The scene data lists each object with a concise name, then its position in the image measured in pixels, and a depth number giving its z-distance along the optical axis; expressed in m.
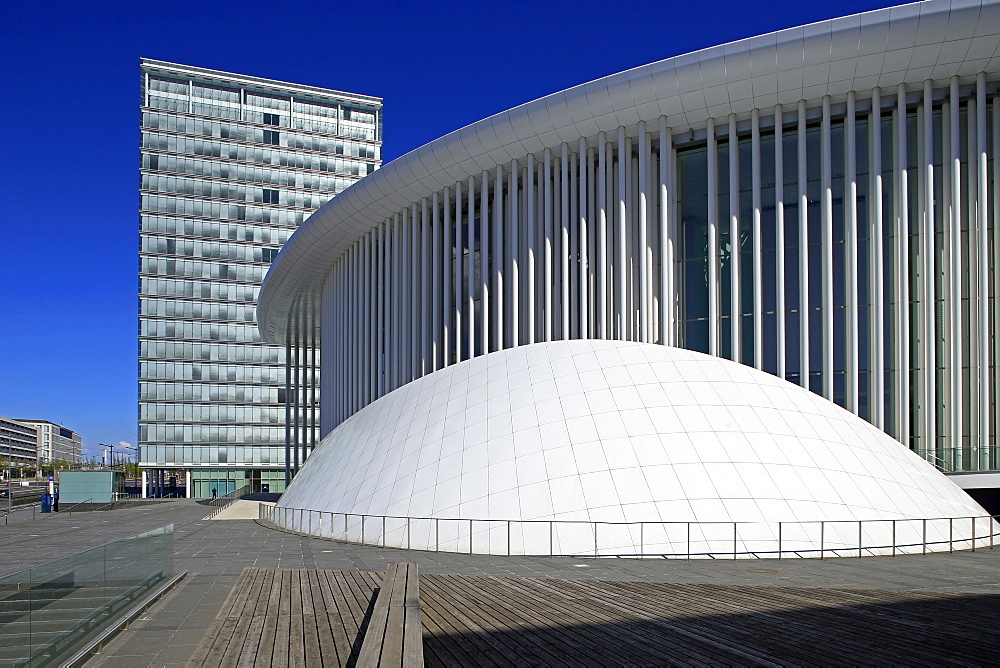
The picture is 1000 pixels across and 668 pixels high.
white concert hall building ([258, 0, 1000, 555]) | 19.61
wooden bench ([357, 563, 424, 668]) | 7.17
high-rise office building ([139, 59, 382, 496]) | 84.69
